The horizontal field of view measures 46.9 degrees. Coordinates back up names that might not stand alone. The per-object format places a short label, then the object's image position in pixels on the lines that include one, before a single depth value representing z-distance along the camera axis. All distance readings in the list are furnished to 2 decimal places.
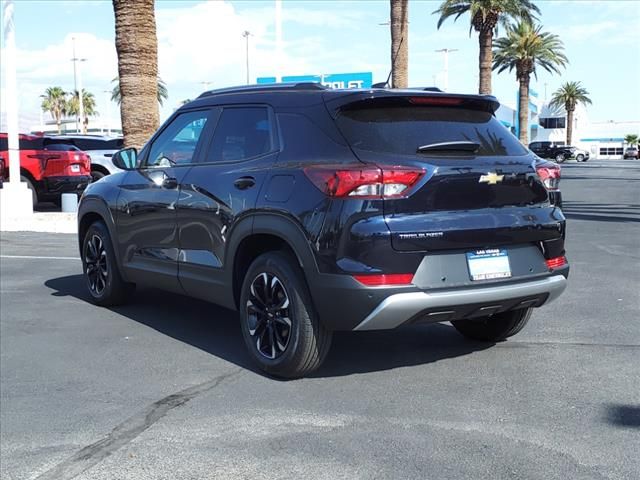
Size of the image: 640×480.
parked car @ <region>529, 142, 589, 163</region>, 67.06
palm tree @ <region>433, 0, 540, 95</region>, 34.47
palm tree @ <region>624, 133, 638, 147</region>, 102.39
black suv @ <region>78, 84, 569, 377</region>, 4.32
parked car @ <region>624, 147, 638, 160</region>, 84.81
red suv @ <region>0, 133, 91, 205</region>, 17.00
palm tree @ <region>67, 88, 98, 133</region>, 101.00
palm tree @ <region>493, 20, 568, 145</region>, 52.31
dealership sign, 39.00
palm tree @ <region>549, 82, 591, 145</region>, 93.12
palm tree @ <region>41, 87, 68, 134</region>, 105.38
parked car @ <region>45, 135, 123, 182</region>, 19.33
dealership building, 103.22
